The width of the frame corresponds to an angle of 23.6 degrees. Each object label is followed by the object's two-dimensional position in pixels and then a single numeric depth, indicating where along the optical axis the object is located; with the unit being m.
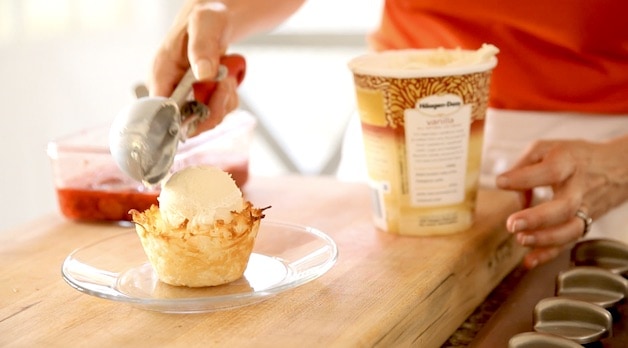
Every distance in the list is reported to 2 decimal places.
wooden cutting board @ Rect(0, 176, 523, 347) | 0.94
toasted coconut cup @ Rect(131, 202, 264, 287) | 0.99
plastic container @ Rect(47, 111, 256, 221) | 1.18
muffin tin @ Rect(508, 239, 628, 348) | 0.93
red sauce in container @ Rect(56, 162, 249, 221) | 1.18
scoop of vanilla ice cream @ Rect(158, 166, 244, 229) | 1.00
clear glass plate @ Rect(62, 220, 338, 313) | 0.96
